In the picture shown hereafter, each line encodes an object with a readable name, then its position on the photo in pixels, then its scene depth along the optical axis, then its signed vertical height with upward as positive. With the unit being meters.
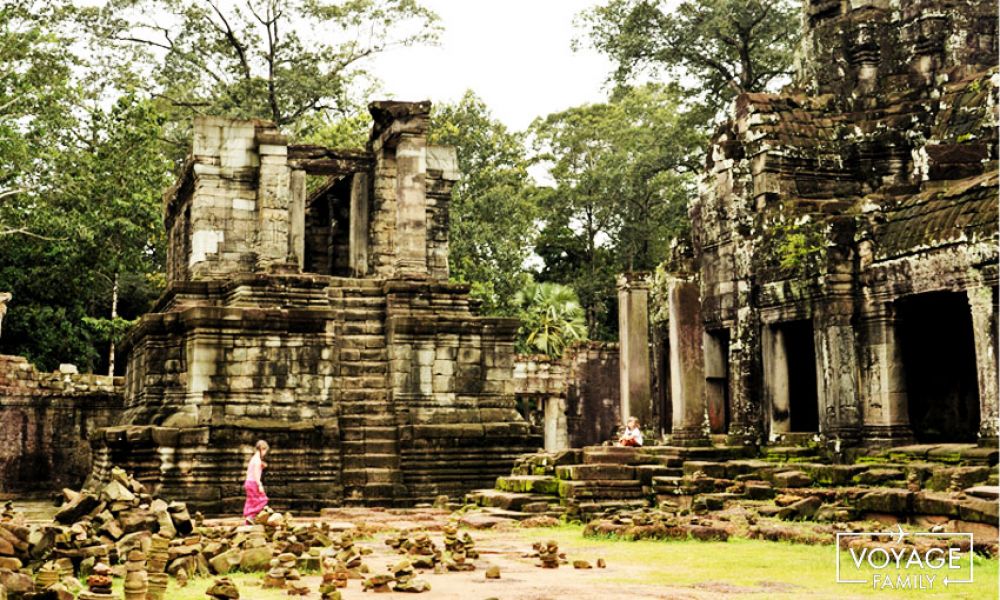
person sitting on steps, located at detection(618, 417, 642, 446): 15.86 -0.08
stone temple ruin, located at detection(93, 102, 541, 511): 16.14 +1.37
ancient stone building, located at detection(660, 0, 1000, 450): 13.66 +2.32
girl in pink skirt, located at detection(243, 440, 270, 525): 12.72 -0.65
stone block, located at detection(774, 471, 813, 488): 13.05 -0.61
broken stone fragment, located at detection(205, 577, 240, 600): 6.89 -0.96
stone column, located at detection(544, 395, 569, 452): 33.34 +0.22
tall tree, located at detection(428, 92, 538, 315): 35.03 +7.18
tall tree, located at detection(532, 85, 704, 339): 40.19 +8.78
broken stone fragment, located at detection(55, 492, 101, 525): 9.76 -0.63
